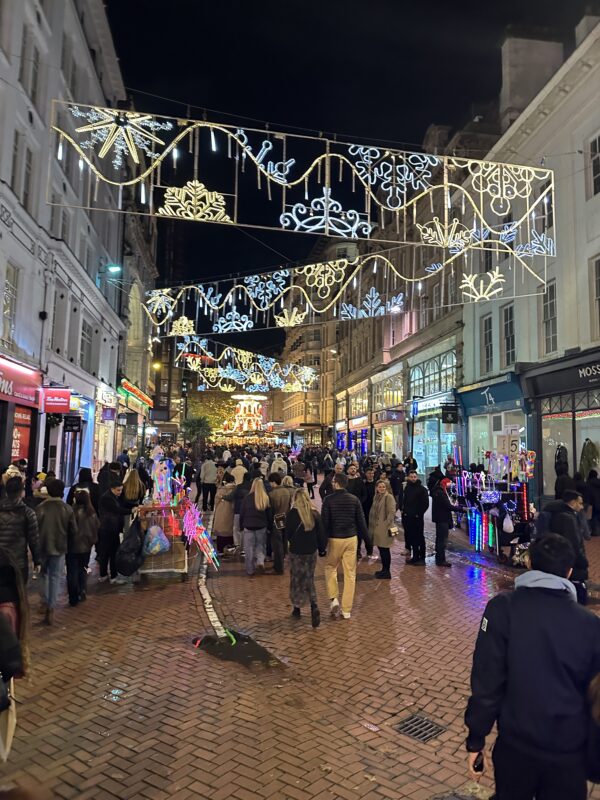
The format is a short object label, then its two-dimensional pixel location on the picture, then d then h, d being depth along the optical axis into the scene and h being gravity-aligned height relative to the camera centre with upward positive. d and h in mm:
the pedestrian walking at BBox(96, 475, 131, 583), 8629 -1191
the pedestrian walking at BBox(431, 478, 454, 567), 10344 -1078
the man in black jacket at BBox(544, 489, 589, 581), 6312 -735
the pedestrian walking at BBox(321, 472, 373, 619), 7152 -1001
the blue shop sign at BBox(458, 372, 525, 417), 19359 +2490
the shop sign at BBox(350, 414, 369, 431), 42466 +2897
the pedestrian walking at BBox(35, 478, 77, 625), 6793 -1073
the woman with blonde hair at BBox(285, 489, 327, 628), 6984 -1125
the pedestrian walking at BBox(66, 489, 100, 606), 7309 -1224
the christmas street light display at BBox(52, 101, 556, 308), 9562 +5496
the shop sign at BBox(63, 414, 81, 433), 18188 +1006
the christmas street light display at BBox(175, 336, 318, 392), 23516 +4206
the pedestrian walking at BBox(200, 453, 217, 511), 17688 -740
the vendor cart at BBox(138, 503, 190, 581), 9069 -1450
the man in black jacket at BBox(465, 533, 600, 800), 2254 -951
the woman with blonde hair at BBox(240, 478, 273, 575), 9320 -1150
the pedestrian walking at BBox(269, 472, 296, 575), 9641 -943
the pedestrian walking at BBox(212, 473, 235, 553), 11195 -1307
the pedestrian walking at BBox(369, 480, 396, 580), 9250 -1113
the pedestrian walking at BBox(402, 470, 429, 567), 10242 -1068
